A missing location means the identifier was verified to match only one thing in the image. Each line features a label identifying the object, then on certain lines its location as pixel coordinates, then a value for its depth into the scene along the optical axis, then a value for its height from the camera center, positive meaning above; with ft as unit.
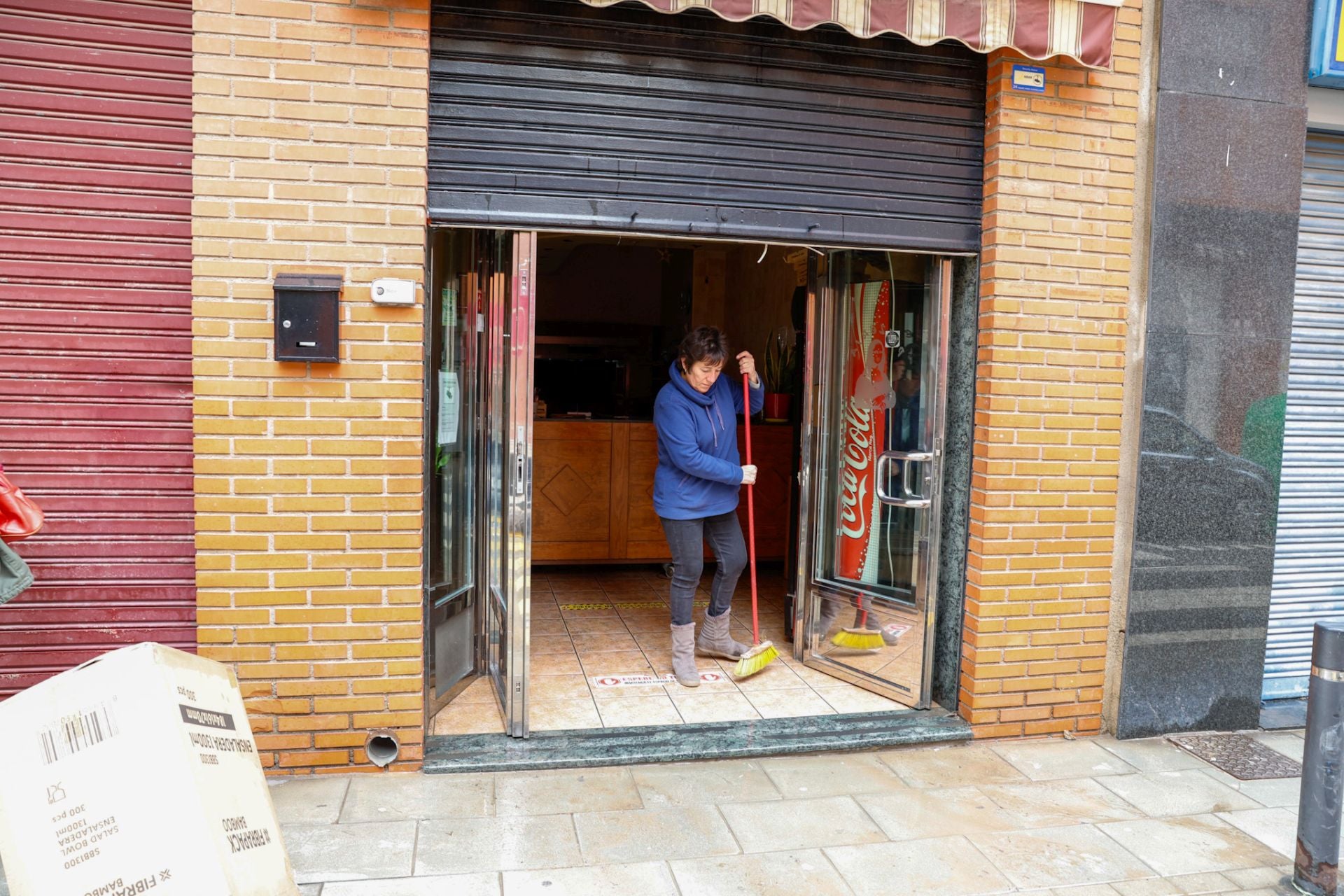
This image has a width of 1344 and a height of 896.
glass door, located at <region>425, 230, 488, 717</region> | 14.65 -1.59
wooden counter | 23.86 -3.06
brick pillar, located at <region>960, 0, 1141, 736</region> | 14.42 +0.07
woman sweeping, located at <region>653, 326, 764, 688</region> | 16.10 -1.74
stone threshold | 13.30 -5.43
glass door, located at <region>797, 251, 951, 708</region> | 15.51 -1.51
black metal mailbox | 11.94 +0.55
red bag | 10.23 -1.77
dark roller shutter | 12.92 +3.59
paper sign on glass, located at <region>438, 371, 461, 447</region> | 14.94 -0.67
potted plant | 25.50 -0.06
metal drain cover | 14.16 -5.64
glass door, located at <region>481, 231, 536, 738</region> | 13.19 -1.17
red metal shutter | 11.94 +0.44
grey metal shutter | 16.55 -0.94
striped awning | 12.78 +5.04
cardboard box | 6.54 -3.09
